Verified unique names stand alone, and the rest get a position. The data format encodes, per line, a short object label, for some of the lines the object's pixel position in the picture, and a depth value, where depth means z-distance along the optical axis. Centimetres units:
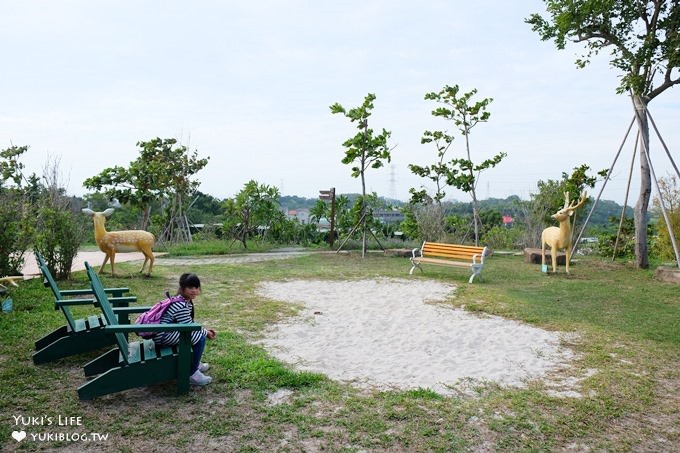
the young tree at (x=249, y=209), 1597
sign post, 1666
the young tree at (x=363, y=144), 1459
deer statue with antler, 1052
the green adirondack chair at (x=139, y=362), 354
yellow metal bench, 963
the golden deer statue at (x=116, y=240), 928
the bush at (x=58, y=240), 835
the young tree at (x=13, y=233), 745
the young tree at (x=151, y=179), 1563
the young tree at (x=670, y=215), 1280
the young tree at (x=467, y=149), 1506
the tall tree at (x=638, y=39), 1076
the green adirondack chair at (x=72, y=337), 434
